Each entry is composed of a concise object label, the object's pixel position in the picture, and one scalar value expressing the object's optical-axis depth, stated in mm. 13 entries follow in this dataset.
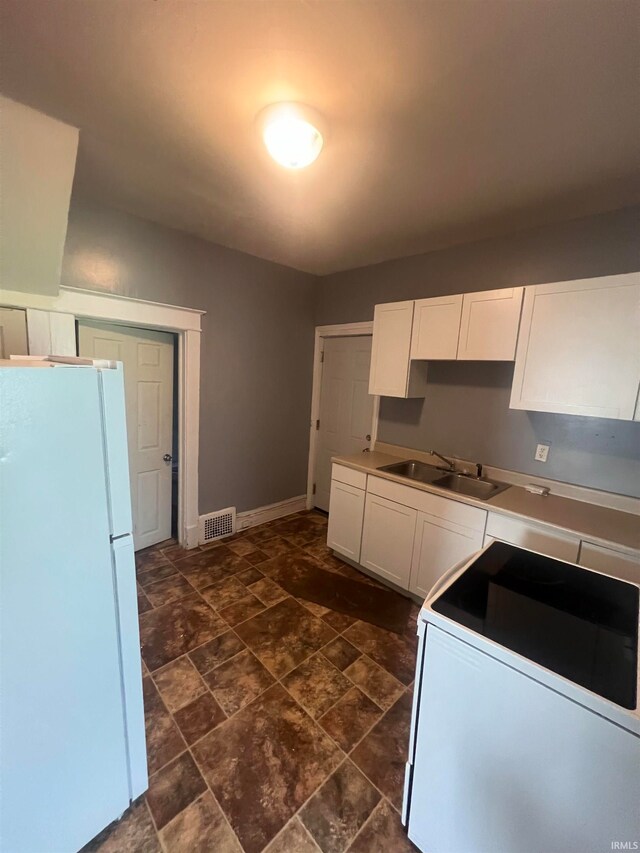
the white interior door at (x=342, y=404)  3547
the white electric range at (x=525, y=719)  797
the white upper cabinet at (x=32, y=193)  1523
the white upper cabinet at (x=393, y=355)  2717
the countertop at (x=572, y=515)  1688
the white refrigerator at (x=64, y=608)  888
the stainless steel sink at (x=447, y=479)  2455
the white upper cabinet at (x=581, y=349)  1759
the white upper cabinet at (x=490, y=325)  2143
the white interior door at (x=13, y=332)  1989
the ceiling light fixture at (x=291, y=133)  1394
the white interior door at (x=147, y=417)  2695
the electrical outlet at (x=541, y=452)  2303
